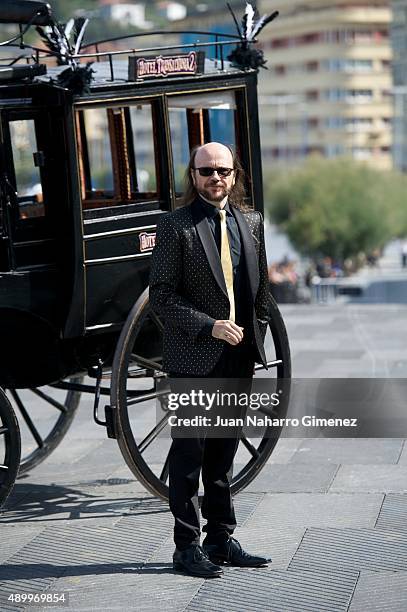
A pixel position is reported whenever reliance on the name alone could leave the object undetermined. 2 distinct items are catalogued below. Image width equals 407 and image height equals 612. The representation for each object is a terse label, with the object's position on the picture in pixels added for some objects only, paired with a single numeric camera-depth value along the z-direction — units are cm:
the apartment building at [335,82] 10975
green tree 6756
